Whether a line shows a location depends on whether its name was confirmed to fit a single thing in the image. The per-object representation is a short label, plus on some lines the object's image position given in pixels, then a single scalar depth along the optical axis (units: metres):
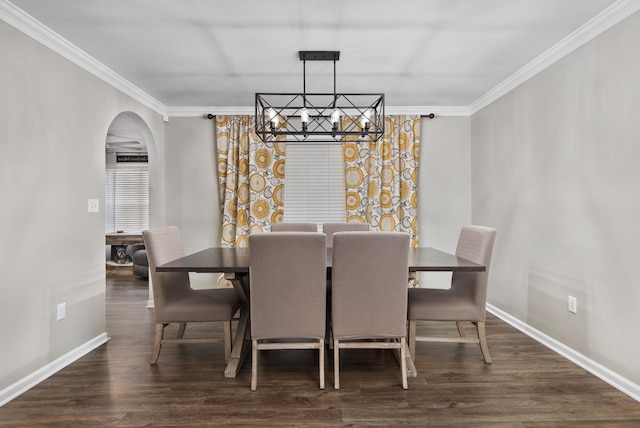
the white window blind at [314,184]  4.51
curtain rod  4.32
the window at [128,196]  7.09
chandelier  2.81
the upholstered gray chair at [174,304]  2.52
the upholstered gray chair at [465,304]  2.53
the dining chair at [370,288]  2.14
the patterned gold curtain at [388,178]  4.36
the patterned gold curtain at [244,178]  4.32
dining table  2.30
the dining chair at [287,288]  2.13
